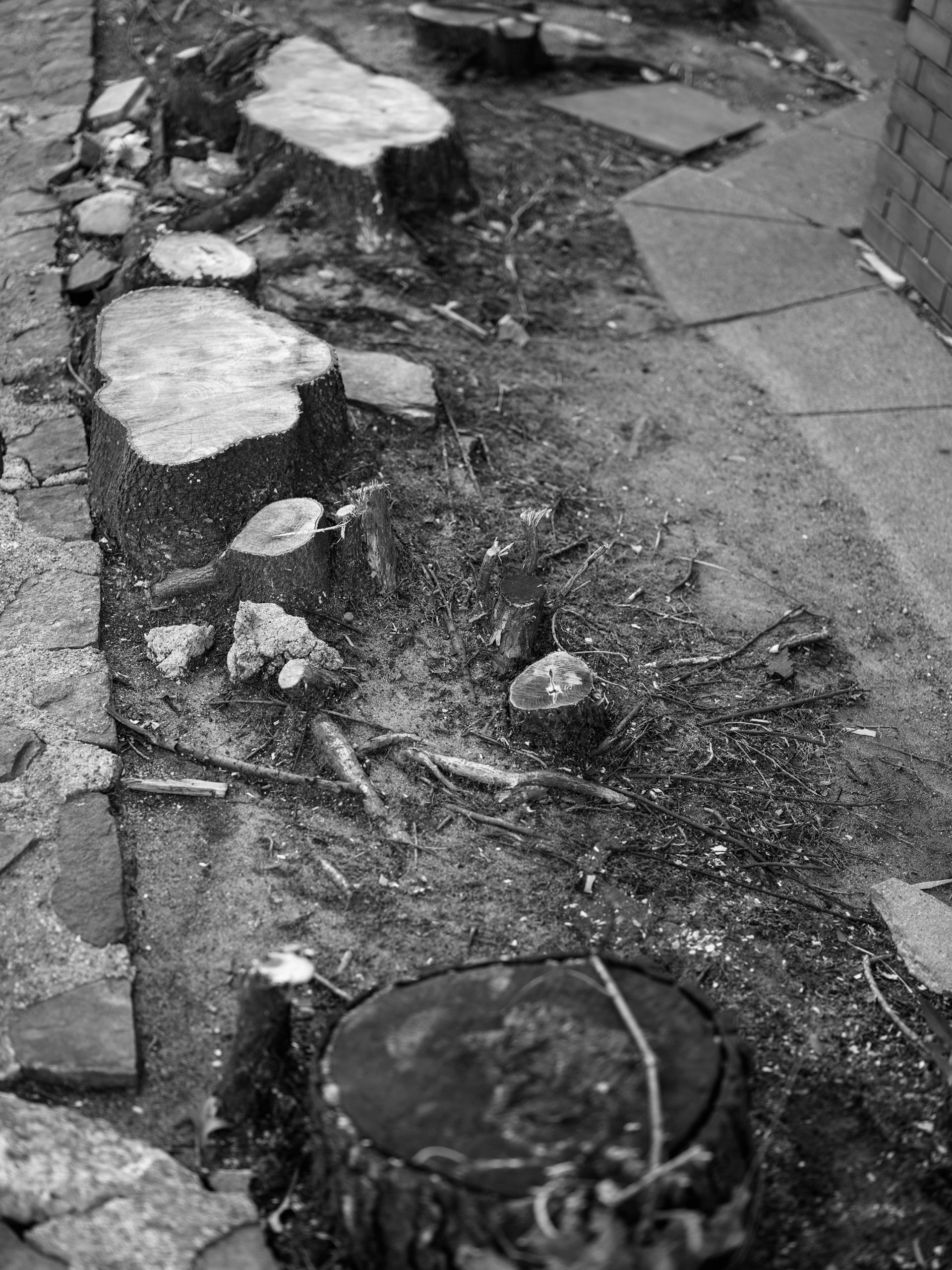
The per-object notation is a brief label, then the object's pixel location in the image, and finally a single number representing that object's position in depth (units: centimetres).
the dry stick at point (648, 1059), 174
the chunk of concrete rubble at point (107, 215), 510
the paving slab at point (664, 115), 636
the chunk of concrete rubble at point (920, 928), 263
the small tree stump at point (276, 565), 326
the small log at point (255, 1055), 219
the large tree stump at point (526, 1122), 169
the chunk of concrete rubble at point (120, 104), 595
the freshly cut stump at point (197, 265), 419
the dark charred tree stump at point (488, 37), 678
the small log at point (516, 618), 321
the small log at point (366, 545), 337
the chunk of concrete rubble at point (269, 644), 318
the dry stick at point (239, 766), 295
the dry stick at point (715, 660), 342
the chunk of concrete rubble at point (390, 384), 416
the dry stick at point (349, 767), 289
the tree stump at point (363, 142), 501
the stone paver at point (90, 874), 259
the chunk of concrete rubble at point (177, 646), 324
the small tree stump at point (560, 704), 300
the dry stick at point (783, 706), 324
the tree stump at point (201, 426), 338
